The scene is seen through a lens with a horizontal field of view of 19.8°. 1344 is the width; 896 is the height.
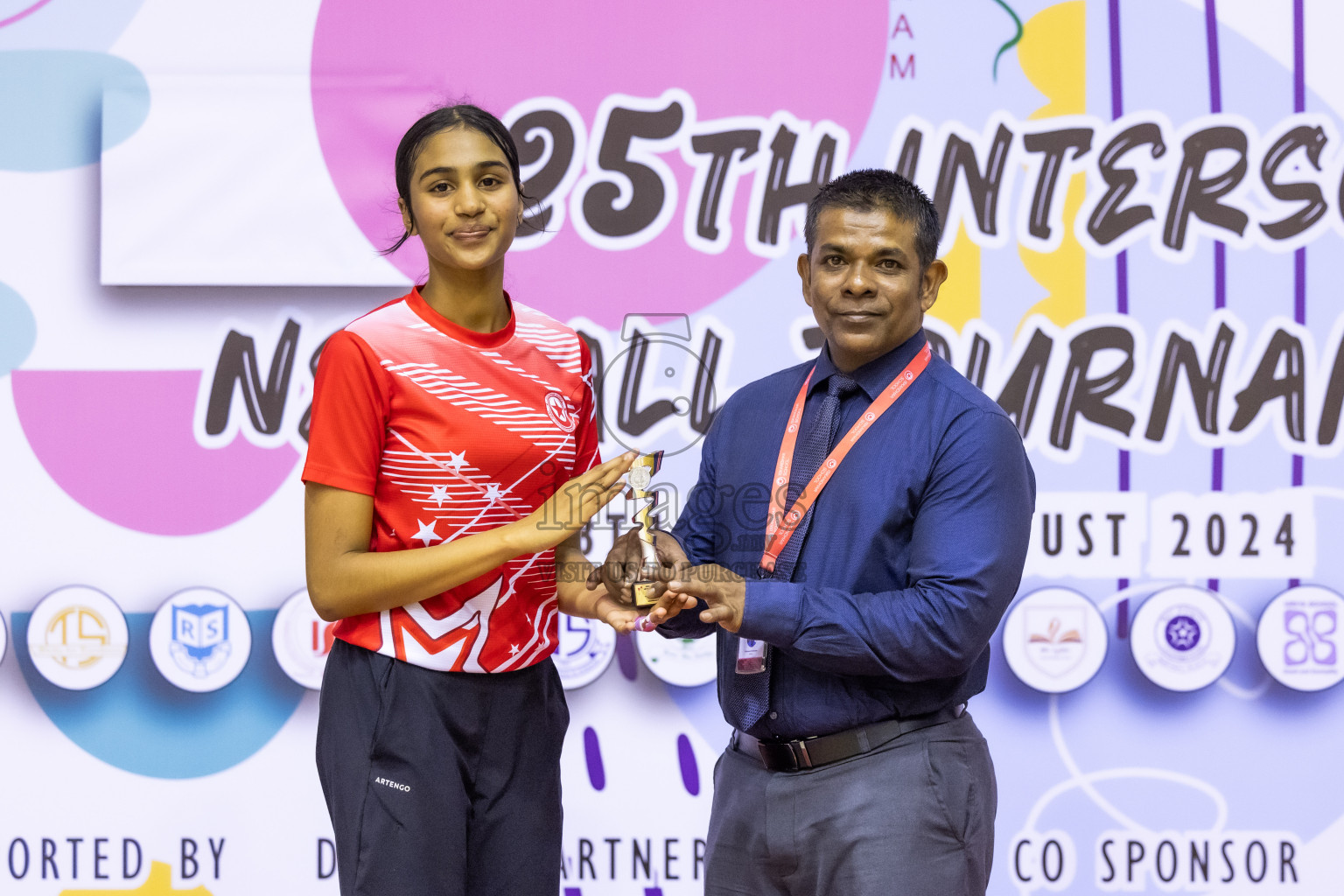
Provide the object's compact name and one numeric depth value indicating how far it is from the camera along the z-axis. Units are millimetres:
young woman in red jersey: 4692
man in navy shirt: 4734
